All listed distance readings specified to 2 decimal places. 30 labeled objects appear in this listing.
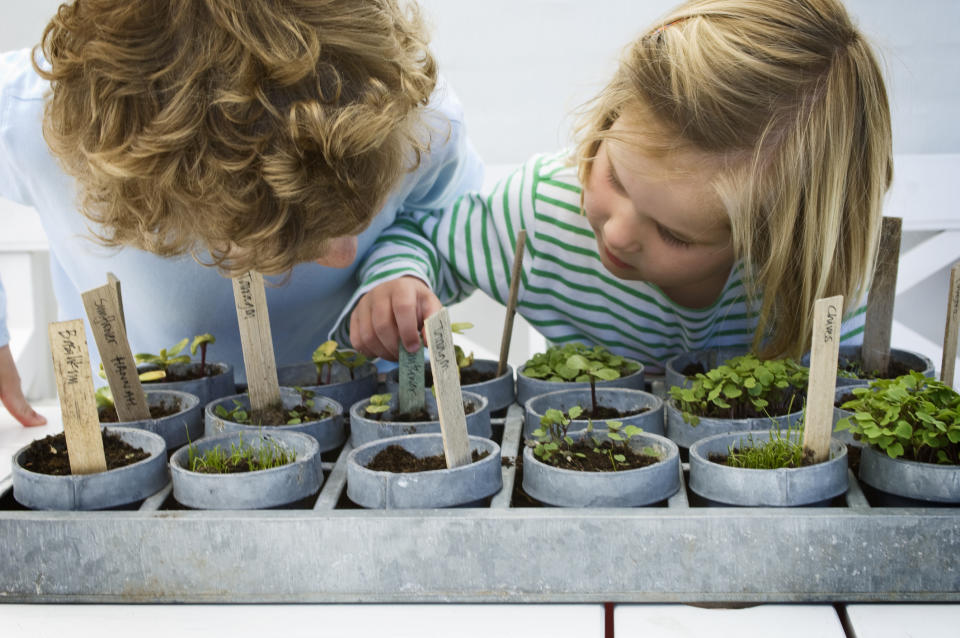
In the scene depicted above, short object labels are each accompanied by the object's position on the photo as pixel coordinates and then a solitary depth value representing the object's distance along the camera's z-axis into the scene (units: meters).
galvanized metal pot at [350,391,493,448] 1.02
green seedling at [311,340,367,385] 1.21
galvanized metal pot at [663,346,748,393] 1.26
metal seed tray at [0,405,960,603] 0.77
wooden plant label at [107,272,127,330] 1.08
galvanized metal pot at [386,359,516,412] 1.16
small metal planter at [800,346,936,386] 1.22
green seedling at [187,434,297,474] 0.95
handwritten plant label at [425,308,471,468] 0.86
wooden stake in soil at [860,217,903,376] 1.18
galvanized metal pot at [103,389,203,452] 1.04
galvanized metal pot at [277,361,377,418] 1.19
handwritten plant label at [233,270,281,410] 1.06
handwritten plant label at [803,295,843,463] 0.87
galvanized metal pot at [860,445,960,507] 0.82
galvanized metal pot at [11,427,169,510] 0.85
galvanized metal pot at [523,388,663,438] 1.04
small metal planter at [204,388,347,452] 1.02
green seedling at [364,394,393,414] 1.04
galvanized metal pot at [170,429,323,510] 0.85
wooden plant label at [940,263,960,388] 1.06
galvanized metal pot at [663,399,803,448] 1.00
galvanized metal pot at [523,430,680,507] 0.84
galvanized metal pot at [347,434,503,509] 0.83
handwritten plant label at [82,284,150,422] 1.01
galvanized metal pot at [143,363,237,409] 1.19
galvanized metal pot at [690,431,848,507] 0.83
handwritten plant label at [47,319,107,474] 0.85
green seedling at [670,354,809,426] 1.03
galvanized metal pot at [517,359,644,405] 1.16
